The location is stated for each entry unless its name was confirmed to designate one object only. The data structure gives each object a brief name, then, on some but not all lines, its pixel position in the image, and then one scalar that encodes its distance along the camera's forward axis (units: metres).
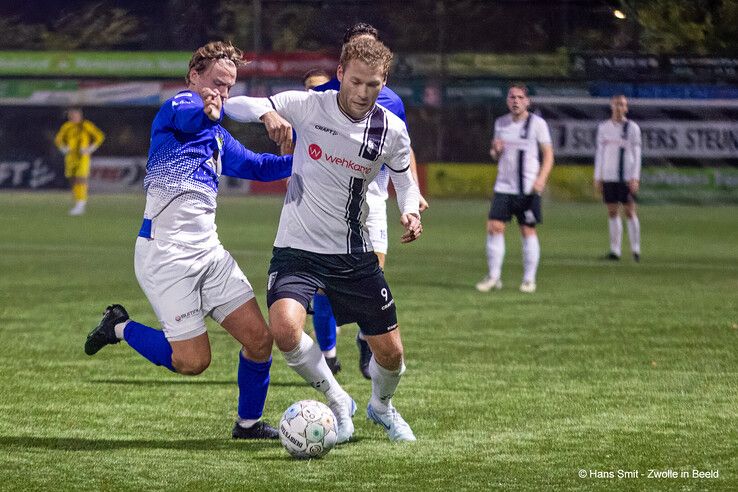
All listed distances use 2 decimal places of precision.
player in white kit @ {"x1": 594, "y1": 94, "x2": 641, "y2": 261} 36.62
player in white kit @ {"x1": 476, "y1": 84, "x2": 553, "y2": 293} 28.66
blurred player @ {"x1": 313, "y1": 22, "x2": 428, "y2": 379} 16.48
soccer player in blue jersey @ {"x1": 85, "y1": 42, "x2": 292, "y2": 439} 13.14
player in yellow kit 53.97
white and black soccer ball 12.70
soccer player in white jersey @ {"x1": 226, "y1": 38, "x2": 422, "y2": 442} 12.95
